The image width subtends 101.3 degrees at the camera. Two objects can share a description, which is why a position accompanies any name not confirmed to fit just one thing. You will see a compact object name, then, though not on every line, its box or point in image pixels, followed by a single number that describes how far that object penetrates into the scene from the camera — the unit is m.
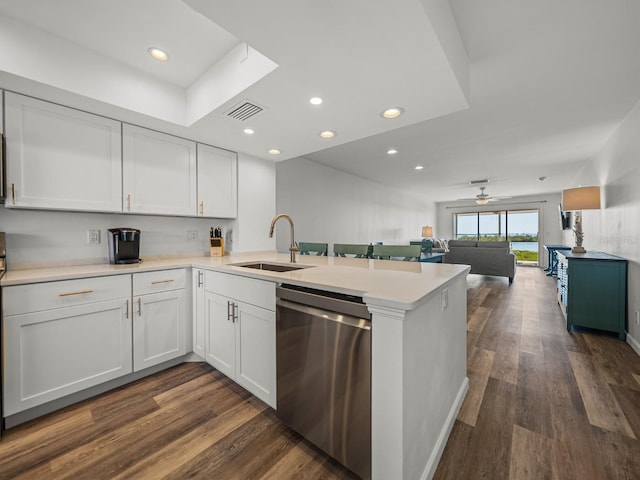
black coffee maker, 2.26
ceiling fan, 7.90
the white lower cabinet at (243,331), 1.58
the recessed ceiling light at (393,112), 2.04
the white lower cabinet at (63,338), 1.56
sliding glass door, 9.61
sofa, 5.75
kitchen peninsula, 1.00
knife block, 3.03
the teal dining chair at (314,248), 3.29
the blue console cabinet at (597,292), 2.79
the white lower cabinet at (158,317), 2.03
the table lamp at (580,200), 3.53
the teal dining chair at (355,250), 2.97
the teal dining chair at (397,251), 2.47
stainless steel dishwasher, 1.11
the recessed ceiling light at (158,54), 1.87
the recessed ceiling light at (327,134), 2.51
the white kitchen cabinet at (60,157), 1.80
